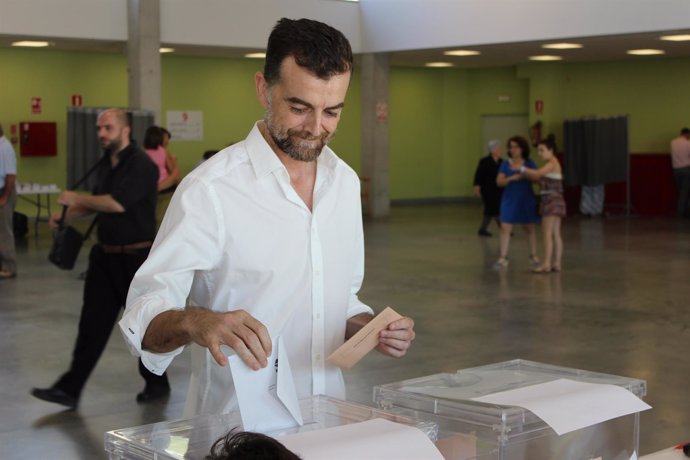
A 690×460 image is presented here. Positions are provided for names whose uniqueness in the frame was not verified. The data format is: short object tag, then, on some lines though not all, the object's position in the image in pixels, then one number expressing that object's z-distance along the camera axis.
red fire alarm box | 18.44
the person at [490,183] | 16.22
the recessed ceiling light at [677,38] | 16.72
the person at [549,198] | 12.34
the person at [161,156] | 12.17
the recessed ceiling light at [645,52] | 19.75
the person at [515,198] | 12.75
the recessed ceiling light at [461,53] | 19.70
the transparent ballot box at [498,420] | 2.06
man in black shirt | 6.48
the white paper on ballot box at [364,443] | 1.72
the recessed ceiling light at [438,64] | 23.54
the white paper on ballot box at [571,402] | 2.11
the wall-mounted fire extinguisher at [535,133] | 21.62
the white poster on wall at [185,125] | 20.47
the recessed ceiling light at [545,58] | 21.28
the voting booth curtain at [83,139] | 16.12
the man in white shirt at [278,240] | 2.29
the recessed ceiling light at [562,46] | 18.03
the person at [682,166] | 20.22
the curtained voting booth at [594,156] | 20.98
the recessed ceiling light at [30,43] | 17.30
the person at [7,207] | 11.39
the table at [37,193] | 17.14
